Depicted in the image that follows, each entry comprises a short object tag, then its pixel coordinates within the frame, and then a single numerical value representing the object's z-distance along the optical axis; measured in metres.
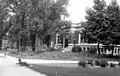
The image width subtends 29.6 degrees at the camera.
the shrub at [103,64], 19.92
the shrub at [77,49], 39.07
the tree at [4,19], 44.66
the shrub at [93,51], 37.79
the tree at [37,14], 42.38
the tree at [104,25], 30.23
